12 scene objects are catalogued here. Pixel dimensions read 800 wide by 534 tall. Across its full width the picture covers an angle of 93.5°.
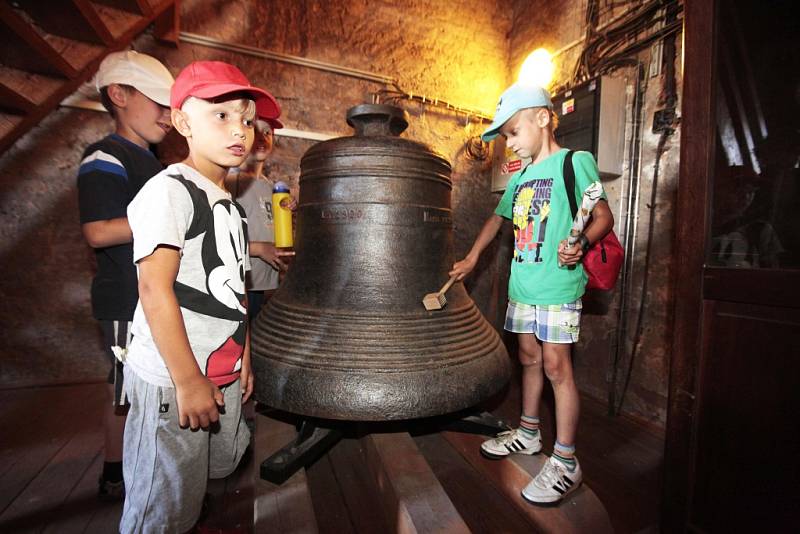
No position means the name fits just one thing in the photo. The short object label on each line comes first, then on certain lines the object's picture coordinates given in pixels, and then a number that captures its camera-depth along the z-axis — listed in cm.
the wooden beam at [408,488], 119
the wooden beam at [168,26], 258
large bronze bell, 137
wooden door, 110
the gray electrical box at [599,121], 251
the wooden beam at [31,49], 150
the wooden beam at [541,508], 133
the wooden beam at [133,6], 212
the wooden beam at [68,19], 178
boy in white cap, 148
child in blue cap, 146
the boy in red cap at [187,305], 98
